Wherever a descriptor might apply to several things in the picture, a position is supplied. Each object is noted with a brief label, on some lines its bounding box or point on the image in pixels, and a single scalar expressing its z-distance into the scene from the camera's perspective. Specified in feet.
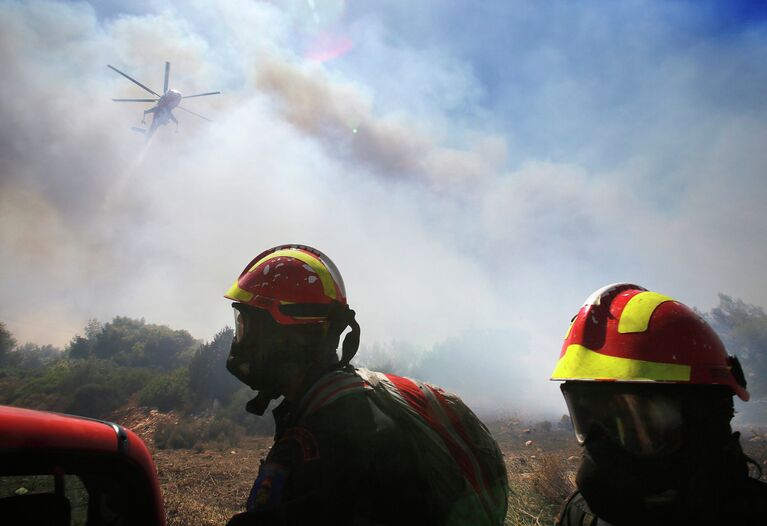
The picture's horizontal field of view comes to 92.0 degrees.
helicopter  177.37
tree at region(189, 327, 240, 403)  89.10
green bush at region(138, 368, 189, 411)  83.97
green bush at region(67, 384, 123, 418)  80.16
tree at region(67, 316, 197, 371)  133.90
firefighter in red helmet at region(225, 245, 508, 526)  5.37
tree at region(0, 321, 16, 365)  151.43
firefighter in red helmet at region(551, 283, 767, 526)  5.00
